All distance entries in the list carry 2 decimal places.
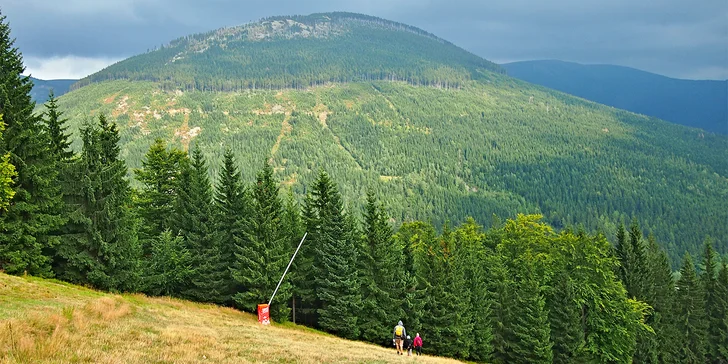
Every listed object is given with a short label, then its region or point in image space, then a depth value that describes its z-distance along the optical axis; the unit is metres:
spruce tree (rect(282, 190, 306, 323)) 42.72
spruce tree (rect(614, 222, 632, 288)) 54.84
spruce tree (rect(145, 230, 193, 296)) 38.44
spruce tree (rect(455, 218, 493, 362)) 45.12
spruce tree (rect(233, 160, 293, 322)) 39.41
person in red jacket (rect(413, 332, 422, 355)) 30.69
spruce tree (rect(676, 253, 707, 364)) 58.72
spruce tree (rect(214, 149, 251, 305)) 42.19
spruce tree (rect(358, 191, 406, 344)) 41.88
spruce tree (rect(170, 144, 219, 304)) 41.09
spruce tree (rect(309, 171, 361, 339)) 40.62
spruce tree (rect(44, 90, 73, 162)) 35.00
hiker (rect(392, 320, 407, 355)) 29.48
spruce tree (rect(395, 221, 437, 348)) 42.47
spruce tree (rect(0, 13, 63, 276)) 29.69
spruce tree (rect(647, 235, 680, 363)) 54.59
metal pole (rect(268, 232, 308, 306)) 37.91
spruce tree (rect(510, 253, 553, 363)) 42.97
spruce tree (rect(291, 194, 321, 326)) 43.16
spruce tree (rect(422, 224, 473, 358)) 42.94
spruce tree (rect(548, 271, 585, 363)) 44.56
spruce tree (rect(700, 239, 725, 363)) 61.16
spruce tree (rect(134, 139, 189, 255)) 43.41
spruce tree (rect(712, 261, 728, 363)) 60.44
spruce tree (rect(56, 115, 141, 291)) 33.09
